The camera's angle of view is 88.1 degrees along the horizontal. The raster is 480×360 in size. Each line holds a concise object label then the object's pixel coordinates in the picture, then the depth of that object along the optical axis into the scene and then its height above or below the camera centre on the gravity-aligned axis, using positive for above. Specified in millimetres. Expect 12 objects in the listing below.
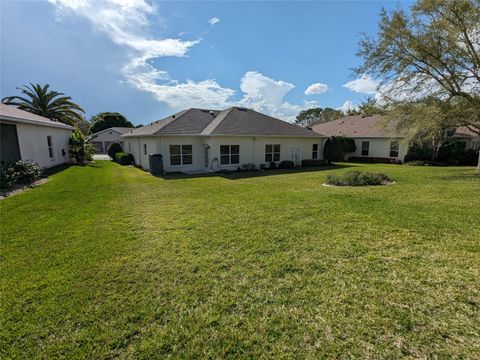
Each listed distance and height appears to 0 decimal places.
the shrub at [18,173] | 9881 -1042
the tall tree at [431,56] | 12297 +4800
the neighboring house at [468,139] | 21653 +484
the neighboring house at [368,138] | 23253 +675
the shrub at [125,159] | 21828 -980
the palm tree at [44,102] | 26062 +4989
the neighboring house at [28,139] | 12086 +540
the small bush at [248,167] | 17489 -1436
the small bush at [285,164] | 19203 -1407
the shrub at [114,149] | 26709 -133
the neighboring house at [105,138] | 43056 +1751
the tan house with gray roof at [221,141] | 16203 +411
